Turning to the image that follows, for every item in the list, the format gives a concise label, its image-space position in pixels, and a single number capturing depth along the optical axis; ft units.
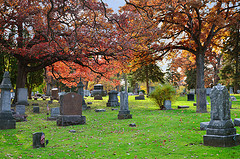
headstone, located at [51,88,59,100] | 124.34
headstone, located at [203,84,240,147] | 24.63
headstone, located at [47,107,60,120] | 54.74
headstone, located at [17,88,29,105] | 78.74
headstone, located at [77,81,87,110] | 79.36
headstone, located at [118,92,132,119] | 52.95
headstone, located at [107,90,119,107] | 88.48
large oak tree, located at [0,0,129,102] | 65.92
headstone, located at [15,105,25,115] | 60.09
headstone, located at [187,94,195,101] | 108.79
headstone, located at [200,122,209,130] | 33.91
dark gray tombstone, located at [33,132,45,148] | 28.17
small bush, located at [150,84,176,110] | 71.61
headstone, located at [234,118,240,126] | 35.33
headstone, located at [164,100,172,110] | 71.59
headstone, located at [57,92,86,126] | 46.80
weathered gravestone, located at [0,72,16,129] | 42.27
